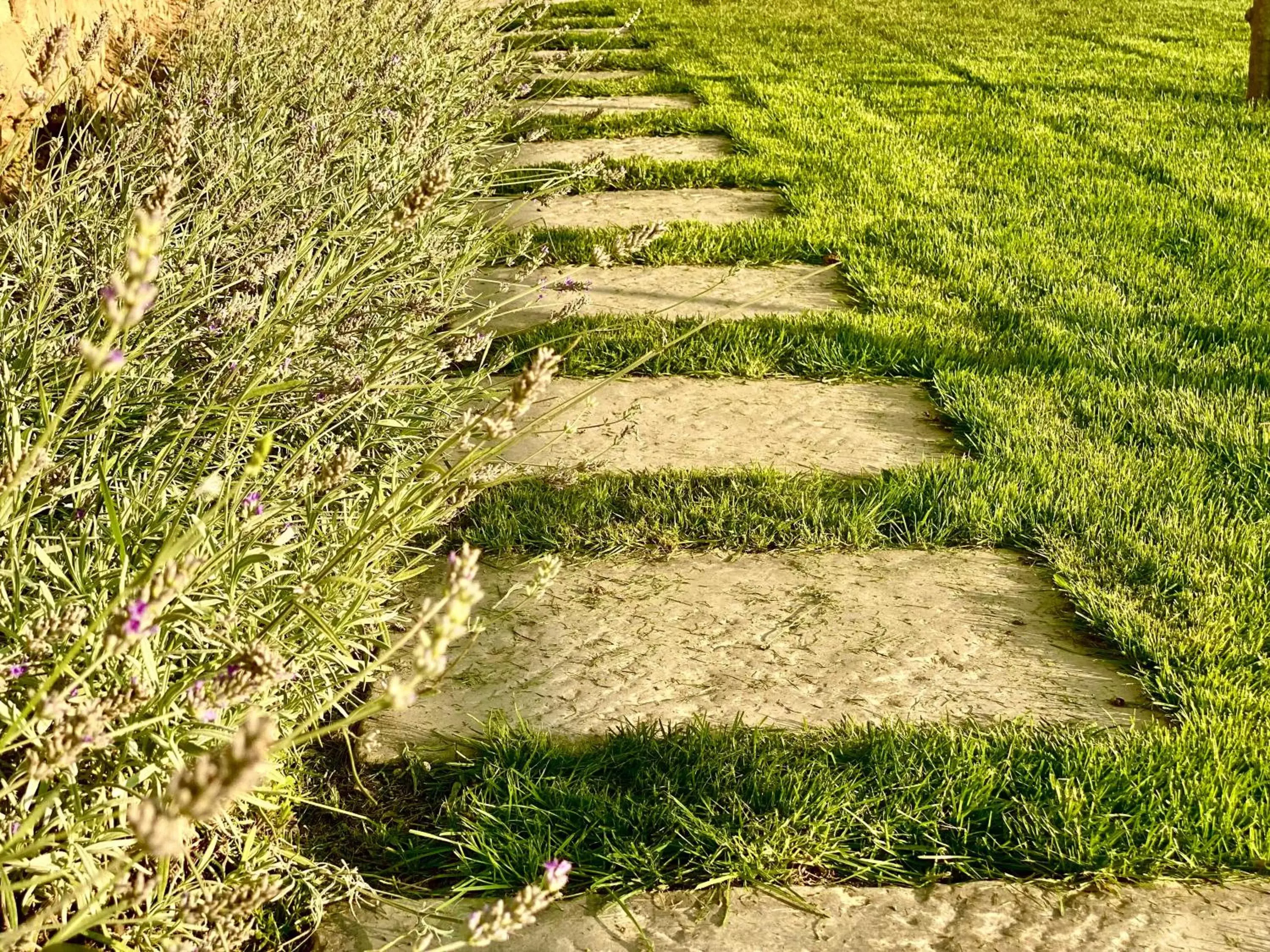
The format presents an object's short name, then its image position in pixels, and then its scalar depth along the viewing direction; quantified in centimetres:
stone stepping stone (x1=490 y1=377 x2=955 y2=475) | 269
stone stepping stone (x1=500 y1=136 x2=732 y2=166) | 504
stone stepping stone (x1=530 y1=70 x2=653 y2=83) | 662
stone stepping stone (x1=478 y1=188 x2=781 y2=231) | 428
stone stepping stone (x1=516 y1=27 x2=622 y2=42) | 733
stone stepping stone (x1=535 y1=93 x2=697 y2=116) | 593
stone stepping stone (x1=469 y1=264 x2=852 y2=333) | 351
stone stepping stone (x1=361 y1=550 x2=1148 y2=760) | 188
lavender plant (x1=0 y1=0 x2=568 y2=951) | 100
